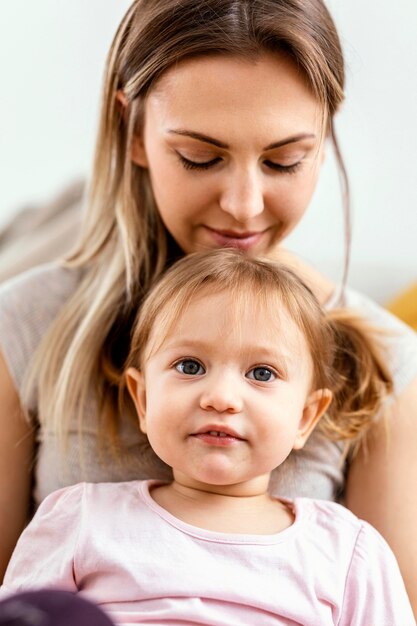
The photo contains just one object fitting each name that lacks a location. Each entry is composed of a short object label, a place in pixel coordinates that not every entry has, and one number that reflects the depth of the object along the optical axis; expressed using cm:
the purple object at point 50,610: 95
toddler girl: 110
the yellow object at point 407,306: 146
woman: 116
